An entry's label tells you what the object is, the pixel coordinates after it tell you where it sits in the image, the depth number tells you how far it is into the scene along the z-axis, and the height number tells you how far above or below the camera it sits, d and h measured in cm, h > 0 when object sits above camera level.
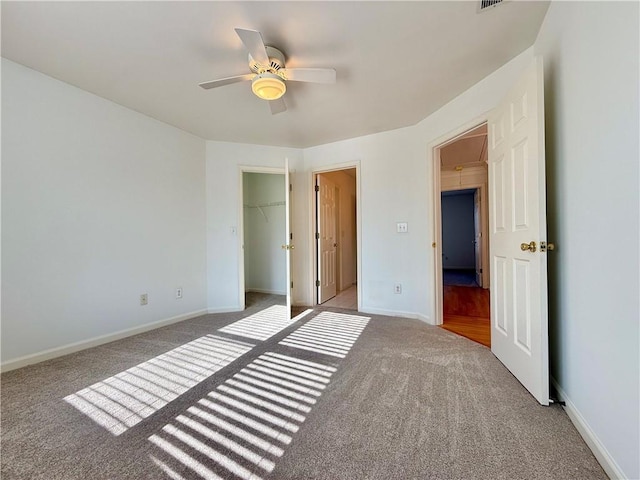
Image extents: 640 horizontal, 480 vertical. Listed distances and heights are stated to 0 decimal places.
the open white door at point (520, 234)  146 +4
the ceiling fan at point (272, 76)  180 +120
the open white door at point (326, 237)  399 +8
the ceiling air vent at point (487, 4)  146 +135
